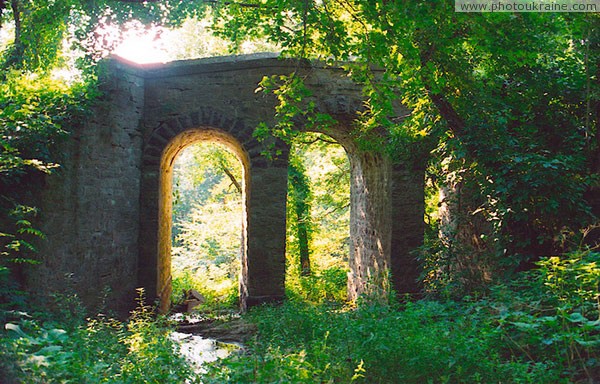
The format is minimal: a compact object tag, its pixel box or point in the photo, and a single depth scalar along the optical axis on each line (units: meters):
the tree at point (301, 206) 14.92
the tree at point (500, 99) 4.97
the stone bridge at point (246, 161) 8.00
